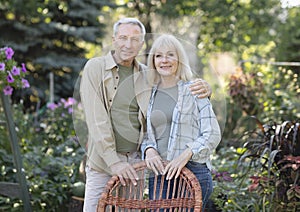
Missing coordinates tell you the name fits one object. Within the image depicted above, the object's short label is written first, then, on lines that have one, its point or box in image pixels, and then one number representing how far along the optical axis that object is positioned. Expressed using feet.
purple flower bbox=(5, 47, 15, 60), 13.03
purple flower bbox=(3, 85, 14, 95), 13.16
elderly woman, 8.28
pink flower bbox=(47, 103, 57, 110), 18.86
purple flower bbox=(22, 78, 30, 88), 13.67
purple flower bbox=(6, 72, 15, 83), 12.93
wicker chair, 8.31
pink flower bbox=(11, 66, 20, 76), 13.08
